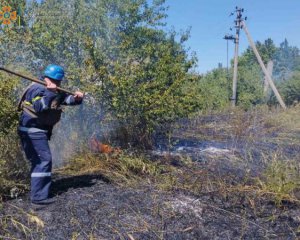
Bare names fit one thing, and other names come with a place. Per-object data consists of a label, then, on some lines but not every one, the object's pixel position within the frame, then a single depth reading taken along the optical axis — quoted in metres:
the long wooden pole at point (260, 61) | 13.49
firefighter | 3.20
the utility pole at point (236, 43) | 15.00
